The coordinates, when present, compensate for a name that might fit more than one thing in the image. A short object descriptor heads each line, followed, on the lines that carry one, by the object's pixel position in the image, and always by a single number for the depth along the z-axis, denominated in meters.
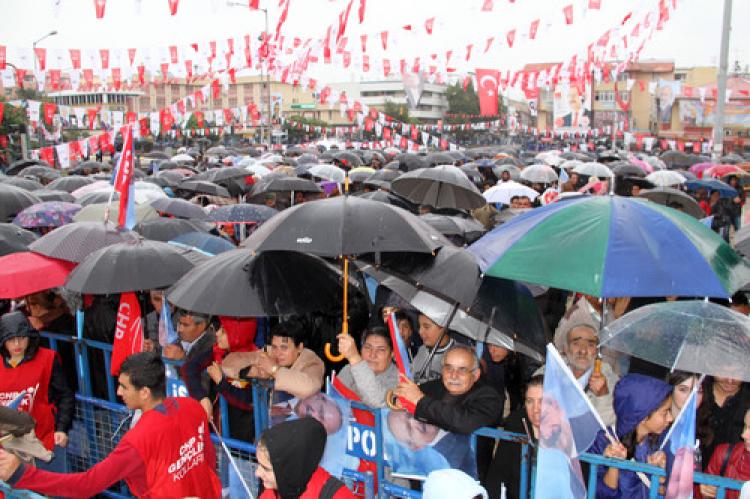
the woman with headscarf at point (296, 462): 2.61
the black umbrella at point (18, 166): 18.23
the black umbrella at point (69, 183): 11.91
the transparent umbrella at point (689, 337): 2.92
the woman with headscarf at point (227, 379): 3.90
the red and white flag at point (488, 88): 29.98
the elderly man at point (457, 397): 3.16
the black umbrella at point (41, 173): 15.43
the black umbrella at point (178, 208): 8.41
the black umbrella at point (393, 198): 8.52
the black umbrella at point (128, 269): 4.30
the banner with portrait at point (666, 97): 48.46
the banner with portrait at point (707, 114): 56.59
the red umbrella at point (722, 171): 15.93
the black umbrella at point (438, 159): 19.61
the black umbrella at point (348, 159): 20.80
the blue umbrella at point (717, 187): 12.80
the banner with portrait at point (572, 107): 47.07
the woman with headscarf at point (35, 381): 4.05
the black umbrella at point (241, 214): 8.12
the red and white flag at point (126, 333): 4.30
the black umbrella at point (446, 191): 8.30
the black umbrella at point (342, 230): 3.71
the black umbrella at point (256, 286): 3.78
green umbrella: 3.34
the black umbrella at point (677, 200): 8.80
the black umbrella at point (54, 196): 9.30
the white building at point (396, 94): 105.61
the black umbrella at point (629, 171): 15.88
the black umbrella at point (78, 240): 5.06
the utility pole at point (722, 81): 15.38
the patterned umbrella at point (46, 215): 7.38
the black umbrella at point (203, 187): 11.63
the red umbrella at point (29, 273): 4.60
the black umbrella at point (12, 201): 8.06
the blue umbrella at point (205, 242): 6.16
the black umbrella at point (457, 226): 6.46
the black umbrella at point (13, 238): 5.81
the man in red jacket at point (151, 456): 2.92
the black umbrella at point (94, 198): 8.48
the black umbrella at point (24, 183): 11.16
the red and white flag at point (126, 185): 5.49
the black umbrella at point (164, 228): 6.69
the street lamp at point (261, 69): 28.37
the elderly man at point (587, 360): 3.53
